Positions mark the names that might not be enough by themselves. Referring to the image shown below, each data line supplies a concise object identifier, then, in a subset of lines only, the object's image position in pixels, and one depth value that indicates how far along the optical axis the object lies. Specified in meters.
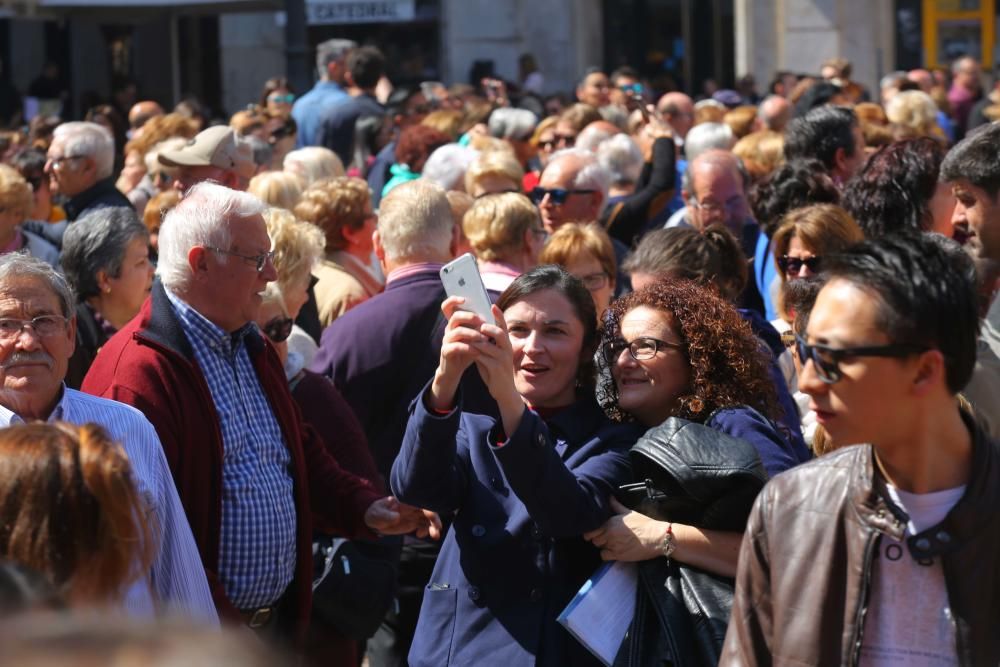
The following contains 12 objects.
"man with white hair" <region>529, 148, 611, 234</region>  14.52
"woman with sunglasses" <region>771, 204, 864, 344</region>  10.66
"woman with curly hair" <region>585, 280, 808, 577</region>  7.05
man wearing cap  13.80
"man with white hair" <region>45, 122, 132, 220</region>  15.21
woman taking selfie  6.59
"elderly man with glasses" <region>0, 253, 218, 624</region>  6.62
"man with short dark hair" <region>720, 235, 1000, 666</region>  5.00
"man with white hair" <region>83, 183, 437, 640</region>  7.45
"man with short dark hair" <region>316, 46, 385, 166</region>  23.36
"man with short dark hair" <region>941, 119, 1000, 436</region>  9.29
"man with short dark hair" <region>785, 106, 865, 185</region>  14.48
